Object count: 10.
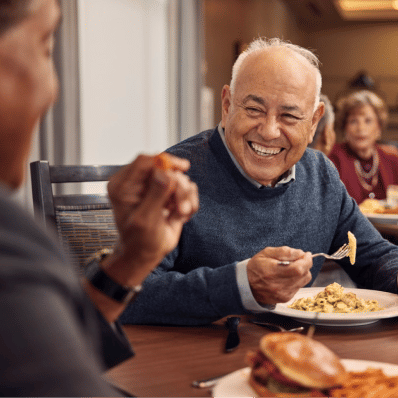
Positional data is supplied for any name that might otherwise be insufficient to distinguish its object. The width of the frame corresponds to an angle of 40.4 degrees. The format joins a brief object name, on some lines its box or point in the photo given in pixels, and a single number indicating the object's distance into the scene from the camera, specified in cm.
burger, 62
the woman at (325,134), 333
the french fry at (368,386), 74
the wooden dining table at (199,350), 82
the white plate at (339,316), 109
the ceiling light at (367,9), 962
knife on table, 98
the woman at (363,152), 403
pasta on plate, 120
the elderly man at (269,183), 152
